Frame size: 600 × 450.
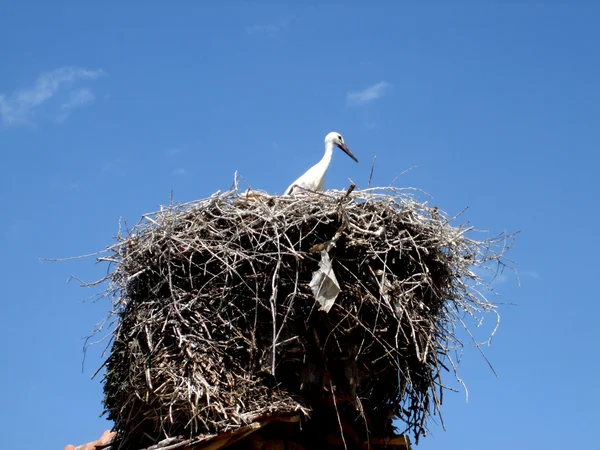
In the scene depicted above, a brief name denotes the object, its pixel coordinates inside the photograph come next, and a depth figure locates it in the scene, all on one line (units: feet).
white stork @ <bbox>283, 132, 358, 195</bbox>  34.04
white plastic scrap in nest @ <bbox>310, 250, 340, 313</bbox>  26.03
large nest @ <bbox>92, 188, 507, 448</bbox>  25.77
